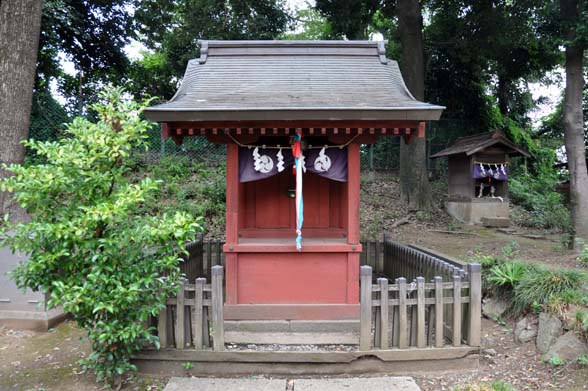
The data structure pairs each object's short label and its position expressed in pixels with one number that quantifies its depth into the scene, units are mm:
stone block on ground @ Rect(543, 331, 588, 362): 4480
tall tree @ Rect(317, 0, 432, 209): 13648
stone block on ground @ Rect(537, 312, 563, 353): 4777
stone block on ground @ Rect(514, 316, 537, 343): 5129
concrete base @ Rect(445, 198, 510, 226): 12883
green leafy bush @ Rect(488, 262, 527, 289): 5648
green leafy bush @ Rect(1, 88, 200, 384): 3699
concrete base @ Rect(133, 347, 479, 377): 4414
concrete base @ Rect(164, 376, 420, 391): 4121
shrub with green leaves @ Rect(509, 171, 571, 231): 13008
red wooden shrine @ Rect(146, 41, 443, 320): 5109
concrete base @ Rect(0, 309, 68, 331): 5586
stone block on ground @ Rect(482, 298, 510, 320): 5820
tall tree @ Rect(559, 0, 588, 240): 8820
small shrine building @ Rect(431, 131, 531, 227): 12664
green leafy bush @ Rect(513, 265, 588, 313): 4926
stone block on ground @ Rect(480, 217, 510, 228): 12625
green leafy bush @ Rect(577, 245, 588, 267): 6621
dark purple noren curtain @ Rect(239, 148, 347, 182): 5633
